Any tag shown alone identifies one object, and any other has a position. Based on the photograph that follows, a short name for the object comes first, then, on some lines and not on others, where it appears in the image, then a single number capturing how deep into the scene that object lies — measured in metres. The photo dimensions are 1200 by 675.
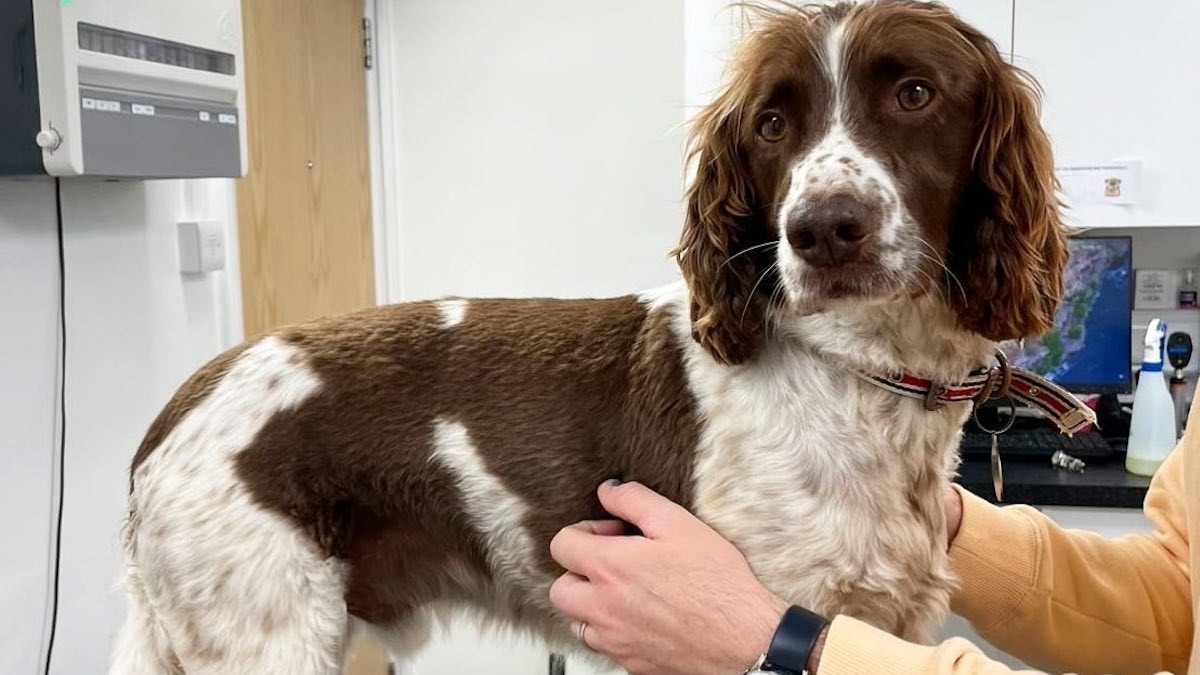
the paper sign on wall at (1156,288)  3.05
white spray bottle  2.55
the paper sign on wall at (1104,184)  2.69
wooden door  2.60
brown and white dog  1.19
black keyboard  2.68
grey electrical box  1.61
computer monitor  2.86
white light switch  2.21
